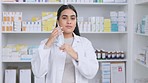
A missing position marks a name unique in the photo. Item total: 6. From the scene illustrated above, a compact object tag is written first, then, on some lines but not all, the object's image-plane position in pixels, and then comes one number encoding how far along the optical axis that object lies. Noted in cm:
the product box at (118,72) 342
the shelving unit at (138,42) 329
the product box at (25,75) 335
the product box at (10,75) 334
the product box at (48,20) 324
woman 149
